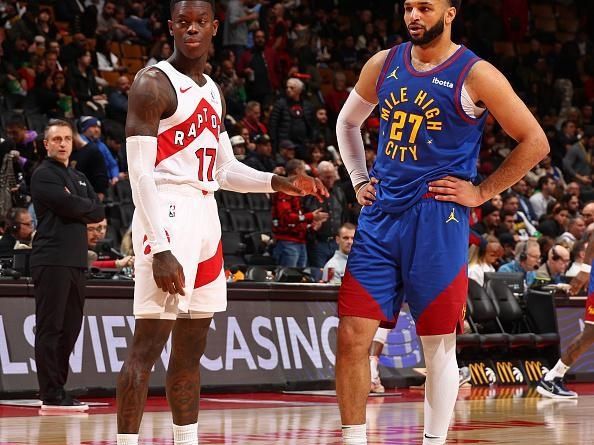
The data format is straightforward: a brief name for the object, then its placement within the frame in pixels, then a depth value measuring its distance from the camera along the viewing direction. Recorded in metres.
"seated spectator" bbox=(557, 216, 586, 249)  16.62
